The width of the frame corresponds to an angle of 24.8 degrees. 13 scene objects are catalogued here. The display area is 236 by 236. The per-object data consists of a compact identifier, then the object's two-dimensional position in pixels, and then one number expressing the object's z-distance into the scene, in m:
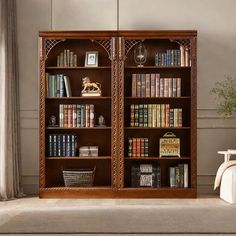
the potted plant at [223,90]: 6.96
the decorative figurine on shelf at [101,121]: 6.78
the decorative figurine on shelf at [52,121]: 6.76
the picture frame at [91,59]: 6.76
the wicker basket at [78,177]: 6.71
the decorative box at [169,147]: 6.70
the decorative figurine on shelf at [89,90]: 6.70
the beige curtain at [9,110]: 6.45
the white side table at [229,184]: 6.11
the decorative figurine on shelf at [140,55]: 6.86
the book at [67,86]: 6.71
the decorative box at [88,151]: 6.72
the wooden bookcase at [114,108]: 6.59
